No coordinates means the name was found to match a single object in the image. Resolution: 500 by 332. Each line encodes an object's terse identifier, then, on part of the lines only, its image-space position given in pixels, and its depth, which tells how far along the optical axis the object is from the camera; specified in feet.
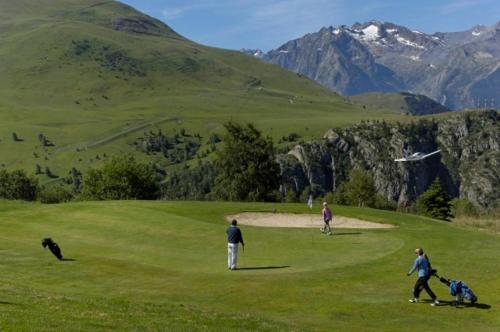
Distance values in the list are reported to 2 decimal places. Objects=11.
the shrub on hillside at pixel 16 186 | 515.91
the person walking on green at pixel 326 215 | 155.12
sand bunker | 187.62
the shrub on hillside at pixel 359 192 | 533.55
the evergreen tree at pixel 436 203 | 431.43
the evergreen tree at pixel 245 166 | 382.63
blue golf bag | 95.76
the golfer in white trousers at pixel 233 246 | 115.44
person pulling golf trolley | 96.89
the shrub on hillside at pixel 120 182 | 411.95
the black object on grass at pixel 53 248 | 118.83
